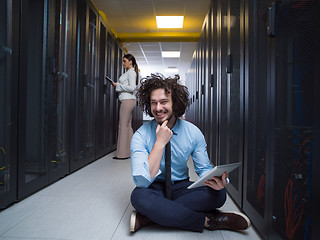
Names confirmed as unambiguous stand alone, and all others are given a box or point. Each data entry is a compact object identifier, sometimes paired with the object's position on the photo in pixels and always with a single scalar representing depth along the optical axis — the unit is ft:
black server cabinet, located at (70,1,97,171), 9.07
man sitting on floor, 4.07
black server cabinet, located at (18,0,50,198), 6.43
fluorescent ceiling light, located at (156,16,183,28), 15.52
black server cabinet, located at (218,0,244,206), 5.42
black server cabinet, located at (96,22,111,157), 11.66
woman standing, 11.50
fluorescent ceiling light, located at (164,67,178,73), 33.91
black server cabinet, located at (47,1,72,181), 7.06
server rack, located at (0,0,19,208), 5.04
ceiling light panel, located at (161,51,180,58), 24.95
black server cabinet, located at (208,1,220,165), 8.66
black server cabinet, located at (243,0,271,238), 3.94
